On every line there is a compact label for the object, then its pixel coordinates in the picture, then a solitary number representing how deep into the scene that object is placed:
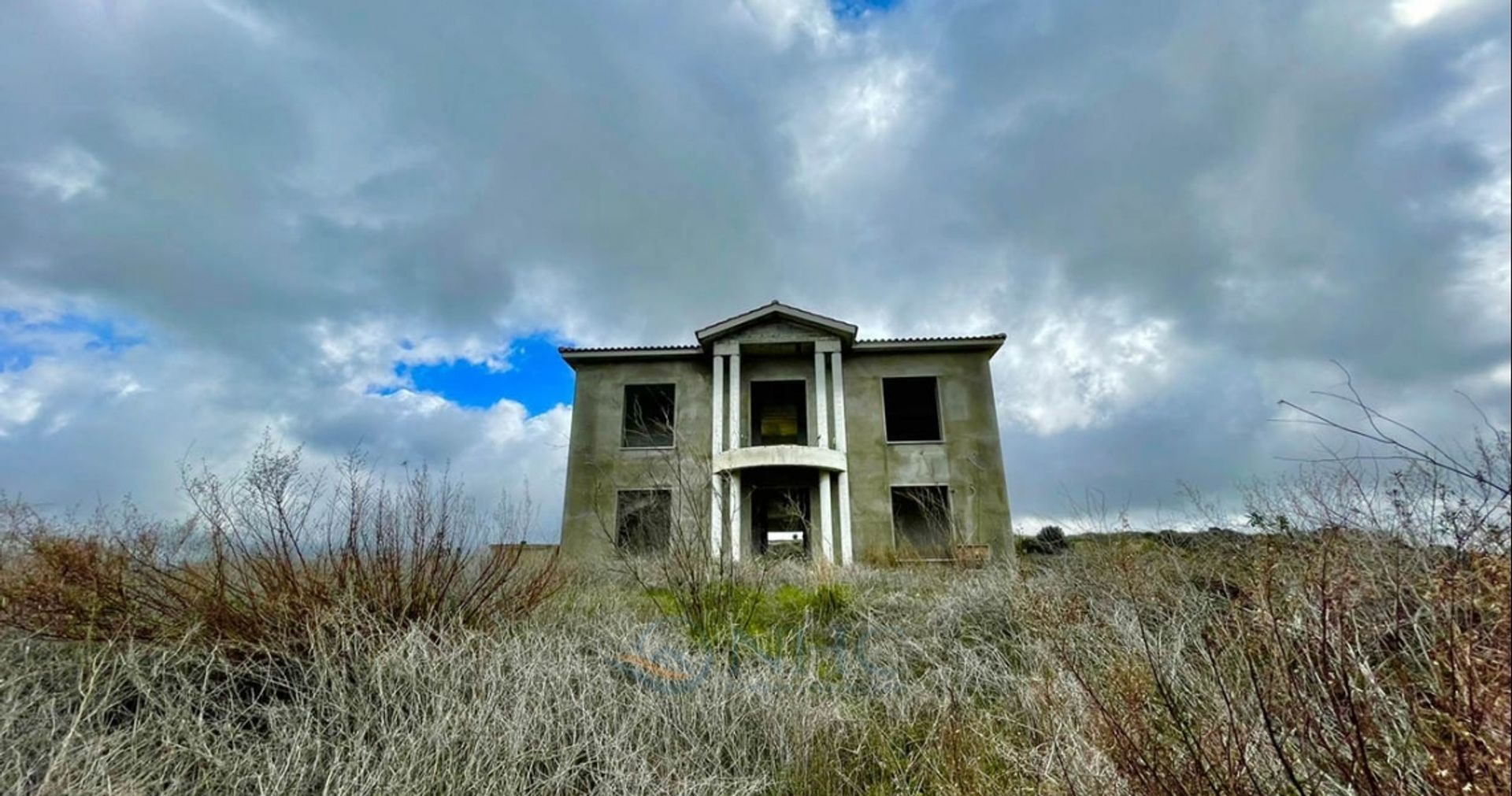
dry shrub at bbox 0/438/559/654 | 4.40
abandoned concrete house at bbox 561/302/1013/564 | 14.64
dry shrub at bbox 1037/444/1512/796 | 1.88
